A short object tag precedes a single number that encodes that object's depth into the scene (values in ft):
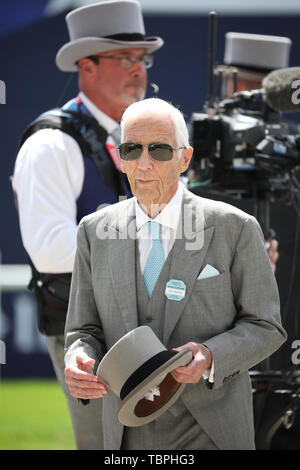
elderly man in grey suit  15.81
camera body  23.07
